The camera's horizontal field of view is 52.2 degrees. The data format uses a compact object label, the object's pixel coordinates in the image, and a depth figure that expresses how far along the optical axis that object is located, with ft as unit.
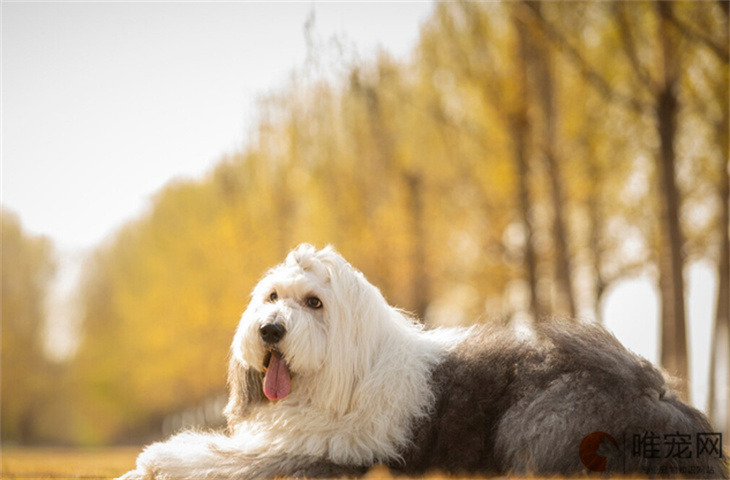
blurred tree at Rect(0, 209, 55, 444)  102.99
